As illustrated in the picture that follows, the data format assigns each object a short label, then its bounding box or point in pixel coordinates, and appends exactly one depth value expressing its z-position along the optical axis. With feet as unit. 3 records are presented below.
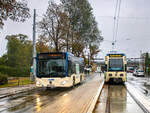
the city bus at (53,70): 60.03
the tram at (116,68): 84.38
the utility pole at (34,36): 89.64
